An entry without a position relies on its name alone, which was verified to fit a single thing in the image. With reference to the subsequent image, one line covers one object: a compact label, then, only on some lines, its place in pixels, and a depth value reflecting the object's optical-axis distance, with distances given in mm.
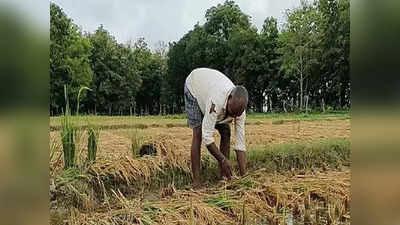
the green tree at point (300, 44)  12820
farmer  2340
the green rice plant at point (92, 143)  2939
